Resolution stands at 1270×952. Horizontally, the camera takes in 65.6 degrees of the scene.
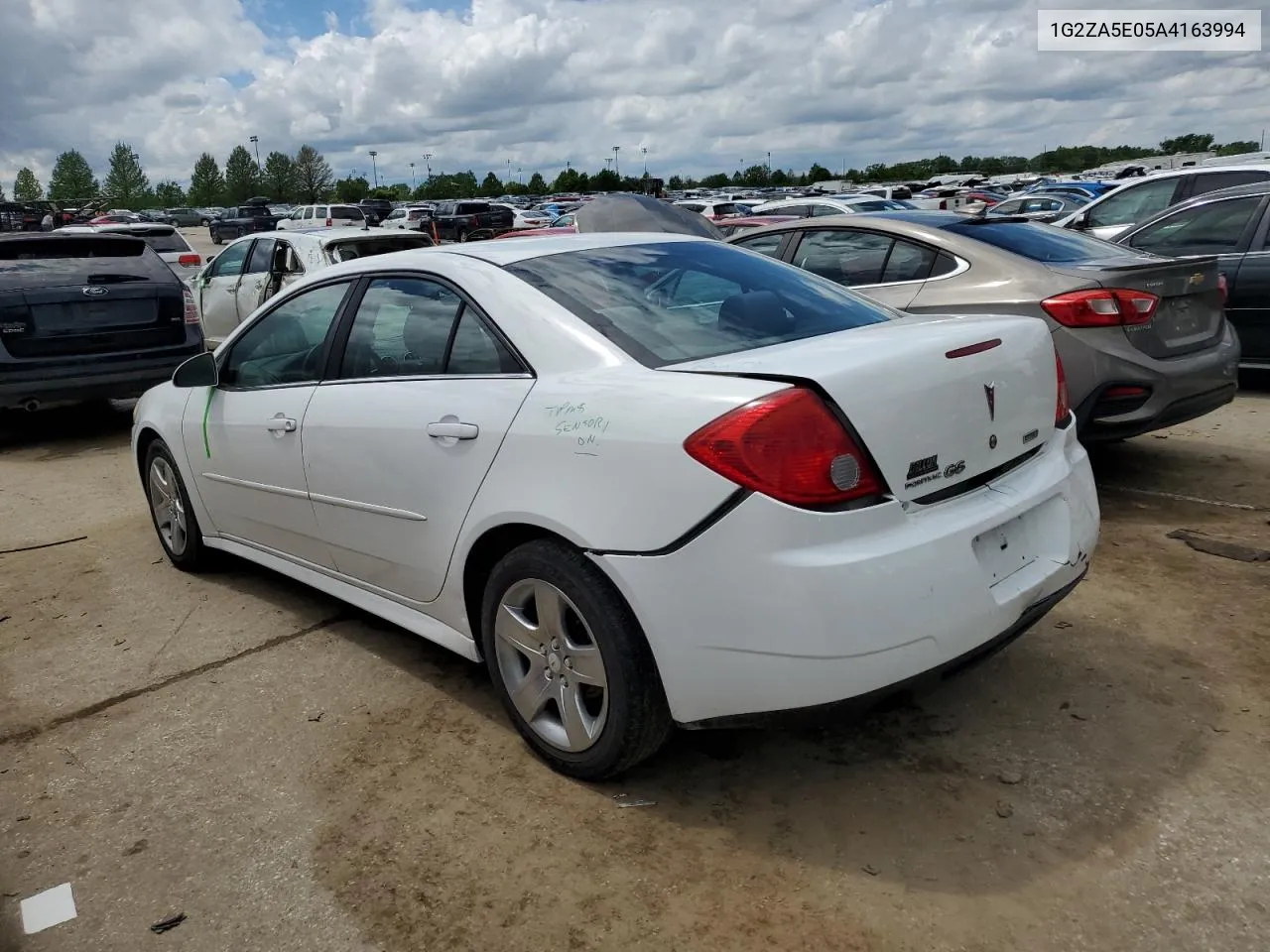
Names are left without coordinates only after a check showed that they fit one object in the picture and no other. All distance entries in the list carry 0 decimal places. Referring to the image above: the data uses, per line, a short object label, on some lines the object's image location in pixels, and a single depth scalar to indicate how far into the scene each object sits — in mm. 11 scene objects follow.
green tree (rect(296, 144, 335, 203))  112875
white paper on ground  2424
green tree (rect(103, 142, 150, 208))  120875
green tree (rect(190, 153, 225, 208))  122375
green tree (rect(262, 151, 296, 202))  112312
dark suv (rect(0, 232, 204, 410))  7363
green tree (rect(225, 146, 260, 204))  116312
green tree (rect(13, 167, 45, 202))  123925
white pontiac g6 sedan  2283
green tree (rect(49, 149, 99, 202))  117625
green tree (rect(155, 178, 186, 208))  130625
